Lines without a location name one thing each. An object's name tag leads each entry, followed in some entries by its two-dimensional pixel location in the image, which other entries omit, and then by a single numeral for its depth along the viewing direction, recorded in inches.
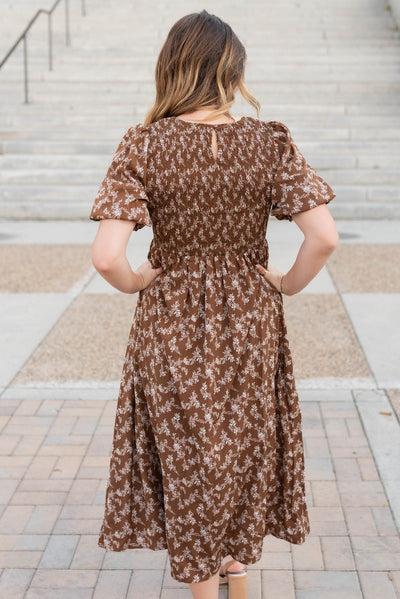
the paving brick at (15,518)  124.0
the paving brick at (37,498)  131.4
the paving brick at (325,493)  130.0
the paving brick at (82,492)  131.7
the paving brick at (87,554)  114.9
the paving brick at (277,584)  108.4
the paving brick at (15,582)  108.7
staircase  420.5
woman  84.4
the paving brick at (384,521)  121.3
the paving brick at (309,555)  114.1
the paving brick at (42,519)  123.8
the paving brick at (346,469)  137.7
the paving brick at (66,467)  139.9
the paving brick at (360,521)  121.6
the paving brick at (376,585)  107.0
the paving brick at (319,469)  137.9
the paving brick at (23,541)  119.3
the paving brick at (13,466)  140.4
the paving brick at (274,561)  114.4
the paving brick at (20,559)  115.1
